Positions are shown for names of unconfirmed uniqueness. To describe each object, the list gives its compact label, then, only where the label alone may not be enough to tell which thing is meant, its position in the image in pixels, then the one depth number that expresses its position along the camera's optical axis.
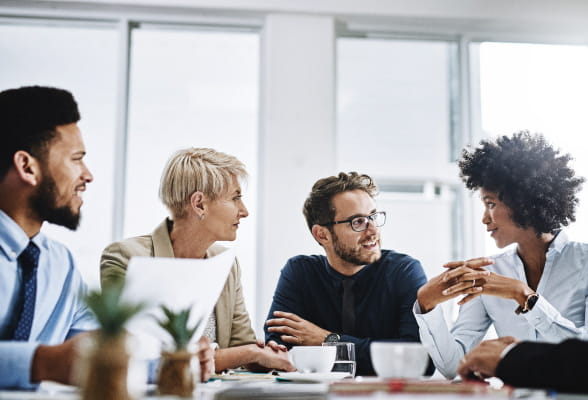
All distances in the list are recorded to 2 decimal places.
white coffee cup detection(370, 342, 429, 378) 1.18
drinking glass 1.75
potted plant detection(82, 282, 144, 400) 0.84
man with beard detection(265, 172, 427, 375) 2.34
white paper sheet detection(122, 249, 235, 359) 1.23
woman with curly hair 2.03
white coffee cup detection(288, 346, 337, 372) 1.58
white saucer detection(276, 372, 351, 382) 1.45
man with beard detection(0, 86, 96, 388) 1.48
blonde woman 2.36
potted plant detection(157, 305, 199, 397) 1.03
